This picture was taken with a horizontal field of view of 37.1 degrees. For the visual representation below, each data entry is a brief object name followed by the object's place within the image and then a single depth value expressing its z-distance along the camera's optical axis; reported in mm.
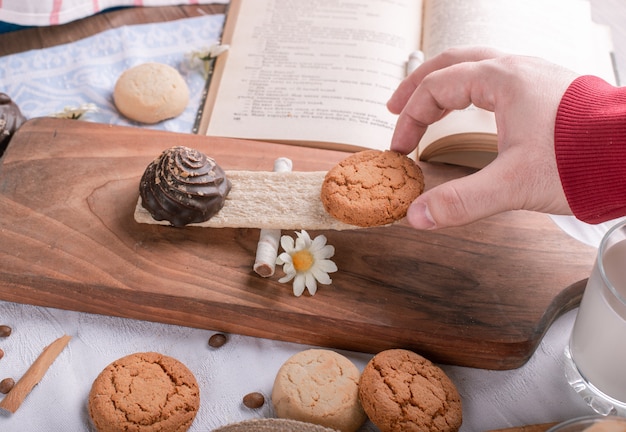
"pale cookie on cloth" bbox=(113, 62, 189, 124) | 663
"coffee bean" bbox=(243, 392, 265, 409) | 531
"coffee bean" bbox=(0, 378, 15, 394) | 531
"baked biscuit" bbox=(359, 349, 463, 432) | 500
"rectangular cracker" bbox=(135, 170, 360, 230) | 572
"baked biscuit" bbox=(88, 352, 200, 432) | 503
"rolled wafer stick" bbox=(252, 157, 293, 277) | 550
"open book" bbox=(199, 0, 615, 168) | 646
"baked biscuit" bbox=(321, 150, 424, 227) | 548
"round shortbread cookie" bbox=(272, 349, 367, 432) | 507
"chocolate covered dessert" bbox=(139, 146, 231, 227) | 560
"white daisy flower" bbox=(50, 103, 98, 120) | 662
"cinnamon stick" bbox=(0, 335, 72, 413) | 525
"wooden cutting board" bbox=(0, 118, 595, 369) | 545
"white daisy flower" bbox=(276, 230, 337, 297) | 554
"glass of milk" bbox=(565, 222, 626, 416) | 488
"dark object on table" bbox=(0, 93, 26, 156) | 628
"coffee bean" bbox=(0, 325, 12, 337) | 556
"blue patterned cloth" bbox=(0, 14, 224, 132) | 687
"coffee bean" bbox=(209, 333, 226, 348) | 555
